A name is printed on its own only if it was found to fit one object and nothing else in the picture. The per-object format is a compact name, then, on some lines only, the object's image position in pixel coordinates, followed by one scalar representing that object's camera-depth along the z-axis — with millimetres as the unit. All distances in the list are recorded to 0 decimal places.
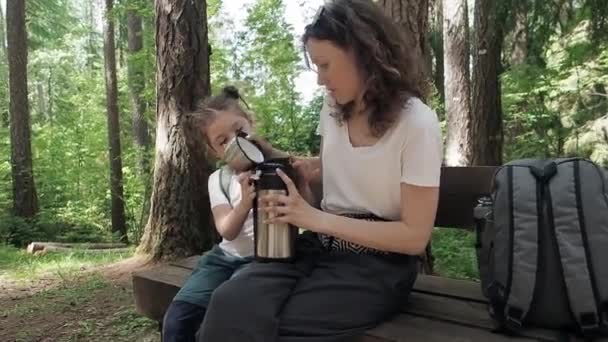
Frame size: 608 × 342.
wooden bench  1566
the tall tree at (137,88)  9484
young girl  1961
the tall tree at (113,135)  11336
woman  1572
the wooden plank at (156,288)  2258
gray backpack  1416
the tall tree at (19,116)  10336
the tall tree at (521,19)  5098
